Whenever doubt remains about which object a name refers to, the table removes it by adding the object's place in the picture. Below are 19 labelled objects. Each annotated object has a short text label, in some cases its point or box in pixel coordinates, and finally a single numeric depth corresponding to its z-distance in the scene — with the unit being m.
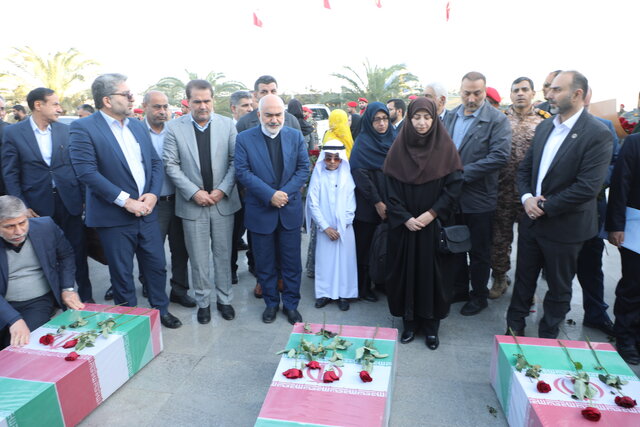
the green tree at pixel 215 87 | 17.31
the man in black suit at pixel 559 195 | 2.76
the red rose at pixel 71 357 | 2.48
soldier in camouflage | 3.83
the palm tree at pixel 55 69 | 16.03
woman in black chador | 3.10
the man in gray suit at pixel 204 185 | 3.61
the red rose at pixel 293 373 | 2.32
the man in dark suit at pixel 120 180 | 3.16
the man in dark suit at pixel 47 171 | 3.87
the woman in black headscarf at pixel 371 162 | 3.88
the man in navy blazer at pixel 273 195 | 3.55
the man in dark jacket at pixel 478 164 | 3.53
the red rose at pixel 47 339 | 2.66
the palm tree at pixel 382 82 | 16.84
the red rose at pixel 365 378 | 2.29
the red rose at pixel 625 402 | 2.05
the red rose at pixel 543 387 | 2.15
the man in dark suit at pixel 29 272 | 2.70
